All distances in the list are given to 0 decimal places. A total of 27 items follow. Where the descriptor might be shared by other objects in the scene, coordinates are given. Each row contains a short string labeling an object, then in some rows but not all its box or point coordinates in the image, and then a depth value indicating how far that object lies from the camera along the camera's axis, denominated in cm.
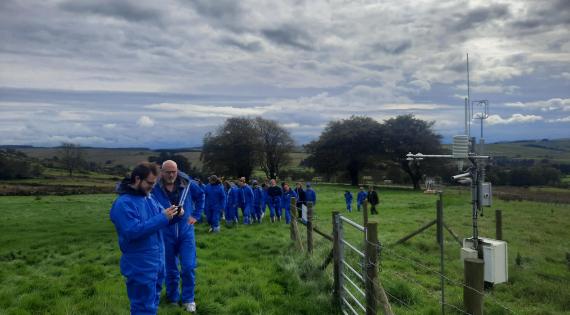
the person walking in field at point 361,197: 2601
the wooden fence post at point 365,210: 1328
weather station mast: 762
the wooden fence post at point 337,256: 682
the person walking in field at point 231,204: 1788
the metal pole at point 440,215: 928
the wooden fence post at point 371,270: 541
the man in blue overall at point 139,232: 465
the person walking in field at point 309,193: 2030
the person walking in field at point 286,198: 1955
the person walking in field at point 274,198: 1958
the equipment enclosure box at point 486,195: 771
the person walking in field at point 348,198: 2597
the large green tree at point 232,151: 5934
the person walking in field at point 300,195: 1978
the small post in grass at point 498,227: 1054
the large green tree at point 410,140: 5512
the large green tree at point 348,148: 5825
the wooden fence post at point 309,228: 948
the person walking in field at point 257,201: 1938
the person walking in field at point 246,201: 1825
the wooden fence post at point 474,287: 401
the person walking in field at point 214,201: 1563
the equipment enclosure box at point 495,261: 677
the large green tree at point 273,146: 6331
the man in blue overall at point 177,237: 652
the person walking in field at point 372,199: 2381
